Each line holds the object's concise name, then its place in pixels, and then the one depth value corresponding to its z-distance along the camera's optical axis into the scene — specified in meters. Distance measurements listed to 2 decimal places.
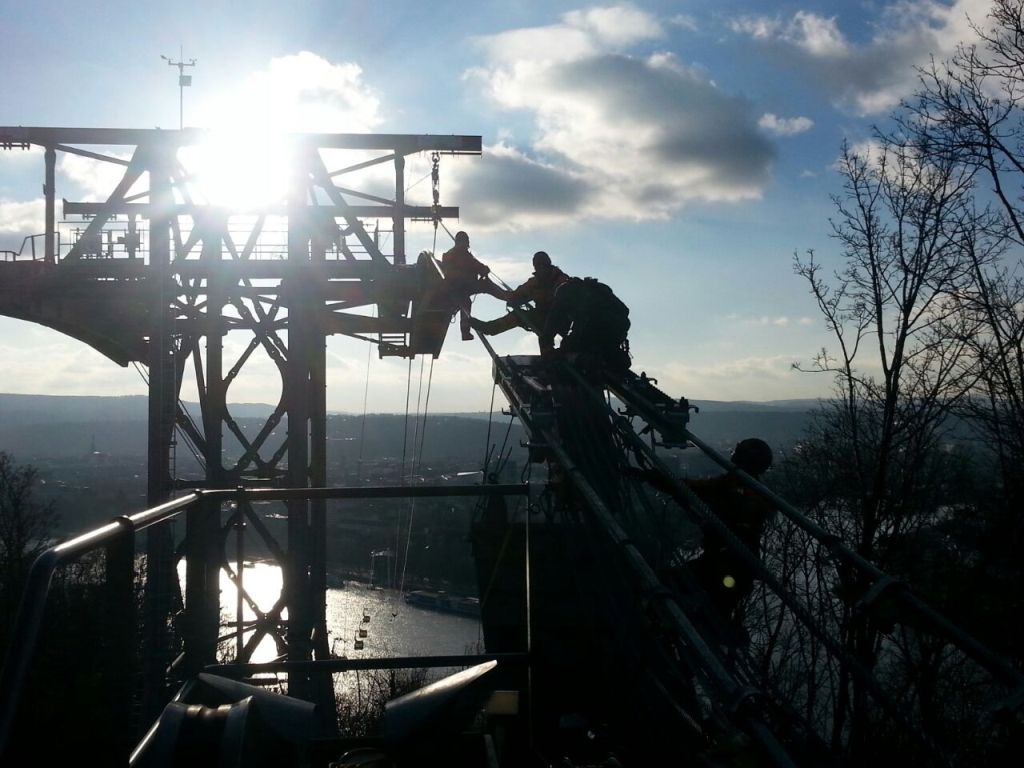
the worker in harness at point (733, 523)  6.14
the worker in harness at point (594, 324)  7.90
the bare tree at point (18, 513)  24.73
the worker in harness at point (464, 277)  11.09
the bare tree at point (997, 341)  11.77
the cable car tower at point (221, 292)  11.51
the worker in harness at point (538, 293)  10.04
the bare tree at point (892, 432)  12.69
